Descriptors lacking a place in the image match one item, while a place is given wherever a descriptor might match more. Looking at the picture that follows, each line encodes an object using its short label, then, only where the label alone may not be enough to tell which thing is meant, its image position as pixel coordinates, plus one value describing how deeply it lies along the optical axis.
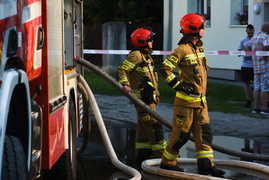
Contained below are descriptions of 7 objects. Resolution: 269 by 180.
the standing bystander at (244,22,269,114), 17.21
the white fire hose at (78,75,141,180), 9.66
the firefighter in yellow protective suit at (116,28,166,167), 10.83
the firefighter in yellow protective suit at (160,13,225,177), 9.39
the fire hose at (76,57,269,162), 10.45
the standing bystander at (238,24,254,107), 18.69
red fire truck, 4.61
